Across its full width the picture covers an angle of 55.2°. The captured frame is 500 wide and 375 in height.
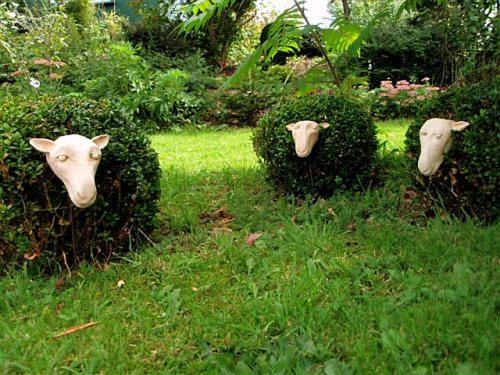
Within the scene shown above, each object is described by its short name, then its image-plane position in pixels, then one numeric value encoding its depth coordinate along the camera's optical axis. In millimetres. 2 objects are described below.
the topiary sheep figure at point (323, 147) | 4281
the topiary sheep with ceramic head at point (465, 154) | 3254
